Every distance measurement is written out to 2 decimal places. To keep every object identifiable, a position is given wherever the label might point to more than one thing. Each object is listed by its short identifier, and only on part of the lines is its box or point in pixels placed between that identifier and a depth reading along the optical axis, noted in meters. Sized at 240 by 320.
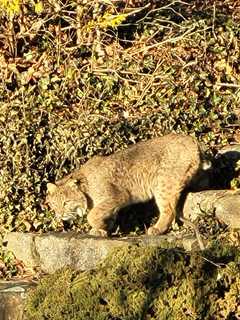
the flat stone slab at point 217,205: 19.81
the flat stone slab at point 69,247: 19.25
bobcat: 20.81
